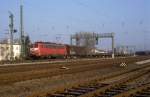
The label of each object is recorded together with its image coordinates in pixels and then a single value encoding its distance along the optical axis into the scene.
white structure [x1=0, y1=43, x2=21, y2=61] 75.65
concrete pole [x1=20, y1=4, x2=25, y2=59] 71.94
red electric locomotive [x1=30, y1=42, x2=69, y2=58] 64.50
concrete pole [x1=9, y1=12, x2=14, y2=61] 71.50
